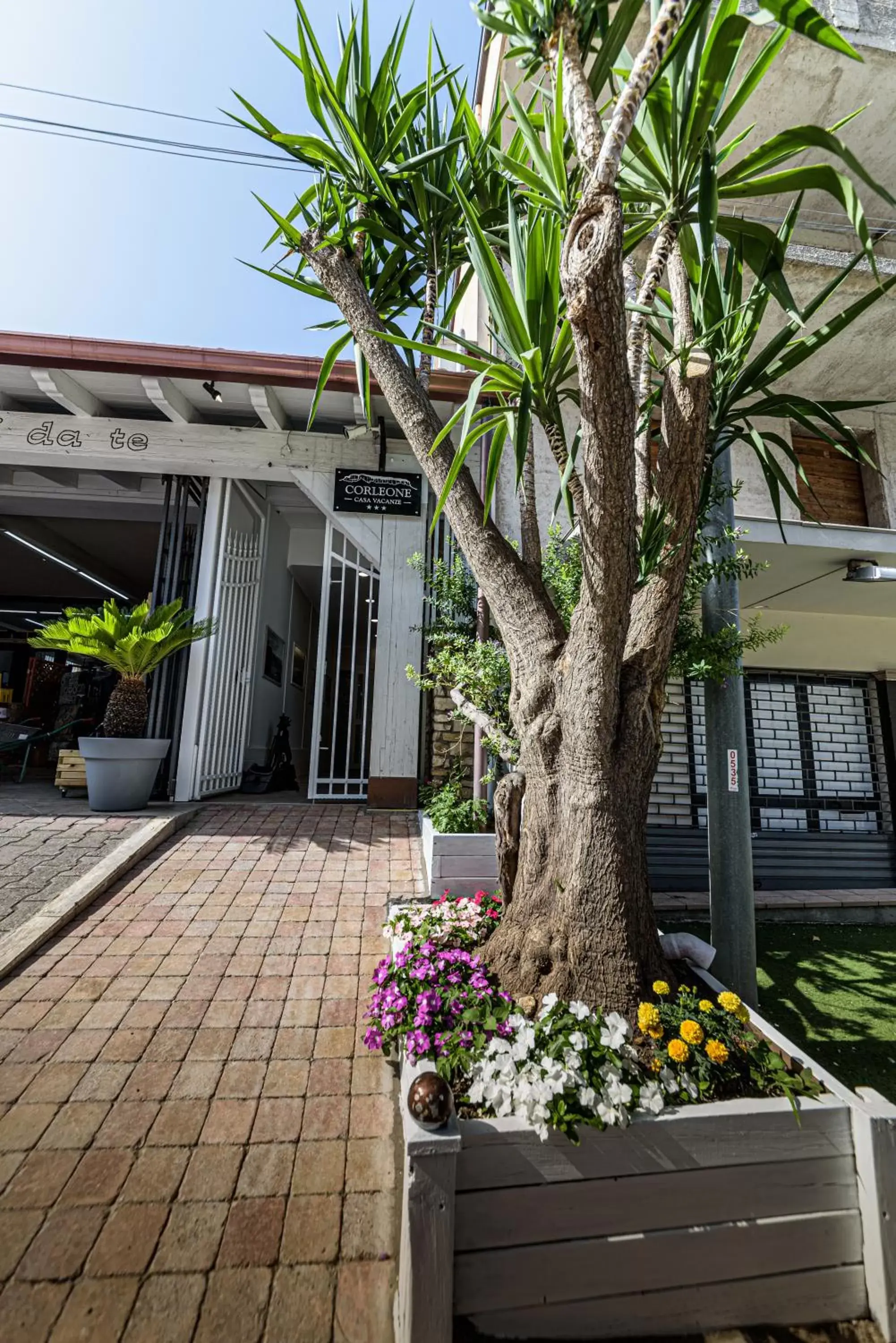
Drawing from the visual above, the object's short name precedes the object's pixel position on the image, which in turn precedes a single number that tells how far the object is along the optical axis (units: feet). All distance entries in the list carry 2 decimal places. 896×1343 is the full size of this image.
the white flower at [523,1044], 5.21
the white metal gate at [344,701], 17.21
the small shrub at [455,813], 11.66
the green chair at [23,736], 18.90
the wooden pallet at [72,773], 16.49
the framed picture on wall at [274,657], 23.99
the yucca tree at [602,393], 4.90
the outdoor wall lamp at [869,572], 14.83
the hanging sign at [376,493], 17.72
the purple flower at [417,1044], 5.57
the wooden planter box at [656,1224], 4.20
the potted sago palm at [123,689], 14.07
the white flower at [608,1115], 4.66
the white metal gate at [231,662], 18.08
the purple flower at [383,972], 6.73
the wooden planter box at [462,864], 10.38
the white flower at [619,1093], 4.78
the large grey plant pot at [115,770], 14.26
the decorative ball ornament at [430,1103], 4.31
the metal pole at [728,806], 9.11
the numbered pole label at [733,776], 9.53
